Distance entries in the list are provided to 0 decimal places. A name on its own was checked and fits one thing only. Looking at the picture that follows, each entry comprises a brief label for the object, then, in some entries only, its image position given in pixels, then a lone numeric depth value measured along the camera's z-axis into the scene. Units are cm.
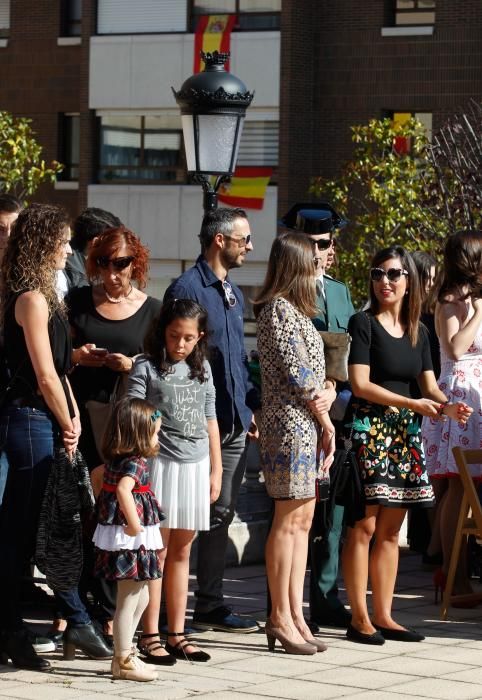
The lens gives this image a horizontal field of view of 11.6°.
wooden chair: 1342
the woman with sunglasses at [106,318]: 1179
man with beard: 1245
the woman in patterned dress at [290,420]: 1180
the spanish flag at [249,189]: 5502
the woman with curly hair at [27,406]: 1097
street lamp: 2015
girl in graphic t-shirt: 1127
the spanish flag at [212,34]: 5611
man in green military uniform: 1304
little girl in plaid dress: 1071
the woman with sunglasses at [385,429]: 1247
